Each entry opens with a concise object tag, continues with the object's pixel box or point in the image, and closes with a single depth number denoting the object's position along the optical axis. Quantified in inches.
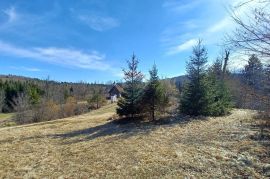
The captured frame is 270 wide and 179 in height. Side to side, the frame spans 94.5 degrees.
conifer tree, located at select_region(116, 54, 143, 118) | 309.9
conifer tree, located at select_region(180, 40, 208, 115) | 305.8
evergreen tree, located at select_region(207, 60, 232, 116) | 310.7
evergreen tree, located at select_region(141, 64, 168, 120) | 301.0
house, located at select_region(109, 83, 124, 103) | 1068.8
